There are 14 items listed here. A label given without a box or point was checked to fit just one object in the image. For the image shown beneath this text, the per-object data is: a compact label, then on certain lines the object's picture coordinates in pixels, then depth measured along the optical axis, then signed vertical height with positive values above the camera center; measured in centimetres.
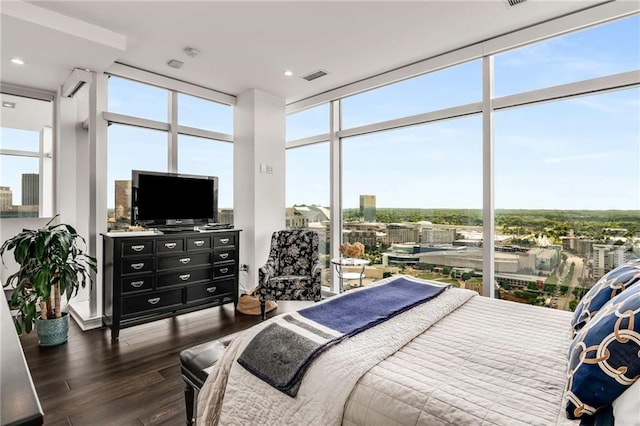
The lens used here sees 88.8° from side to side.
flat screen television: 352 +16
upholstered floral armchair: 368 -67
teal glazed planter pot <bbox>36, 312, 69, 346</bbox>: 298 -108
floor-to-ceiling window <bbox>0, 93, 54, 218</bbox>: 393 +71
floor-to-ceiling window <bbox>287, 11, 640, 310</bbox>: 271 +48
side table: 382 -59
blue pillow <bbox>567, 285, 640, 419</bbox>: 95 -45
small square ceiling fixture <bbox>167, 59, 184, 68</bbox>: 363 +170
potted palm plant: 281 -57
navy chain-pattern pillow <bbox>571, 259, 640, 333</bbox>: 144 -35
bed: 108 -62
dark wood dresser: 322 -66
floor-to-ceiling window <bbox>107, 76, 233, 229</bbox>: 387 +99
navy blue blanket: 134 -56
